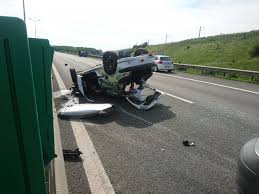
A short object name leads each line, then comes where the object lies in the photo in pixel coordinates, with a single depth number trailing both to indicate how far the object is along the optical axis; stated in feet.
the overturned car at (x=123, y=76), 19.98
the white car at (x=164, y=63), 50.69
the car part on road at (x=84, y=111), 17.13
